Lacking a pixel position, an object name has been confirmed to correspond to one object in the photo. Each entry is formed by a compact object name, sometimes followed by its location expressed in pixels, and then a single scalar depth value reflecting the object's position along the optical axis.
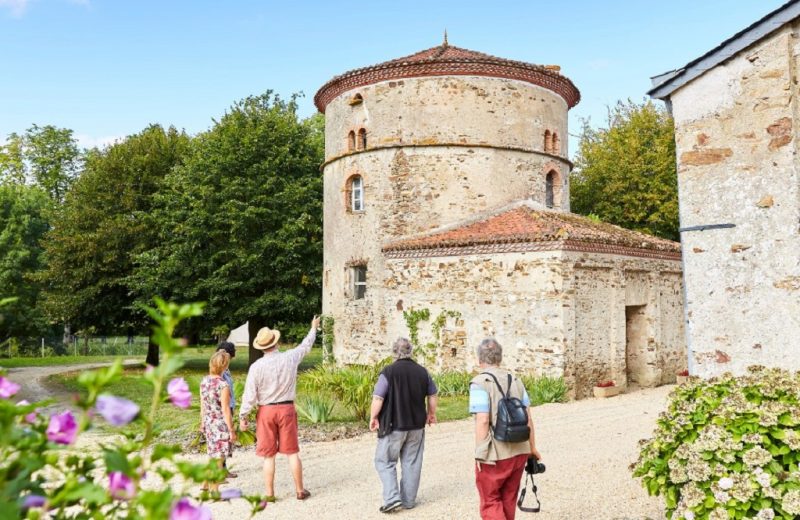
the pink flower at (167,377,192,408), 2.07
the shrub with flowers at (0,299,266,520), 1.77
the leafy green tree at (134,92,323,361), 22.61
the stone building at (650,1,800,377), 5.99
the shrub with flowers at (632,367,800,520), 4.43
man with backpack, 5.16
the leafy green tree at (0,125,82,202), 42.25
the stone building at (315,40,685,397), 15.28
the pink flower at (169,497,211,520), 1.79
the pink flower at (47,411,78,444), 2.13
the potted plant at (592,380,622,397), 15.48
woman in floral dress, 7.55
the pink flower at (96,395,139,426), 1.69
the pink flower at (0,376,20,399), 2.14
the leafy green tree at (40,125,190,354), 24.69
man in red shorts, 6.96
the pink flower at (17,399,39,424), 2.41
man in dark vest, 6.73
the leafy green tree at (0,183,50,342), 32.32
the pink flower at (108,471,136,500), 1.92
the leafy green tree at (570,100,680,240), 26.45
